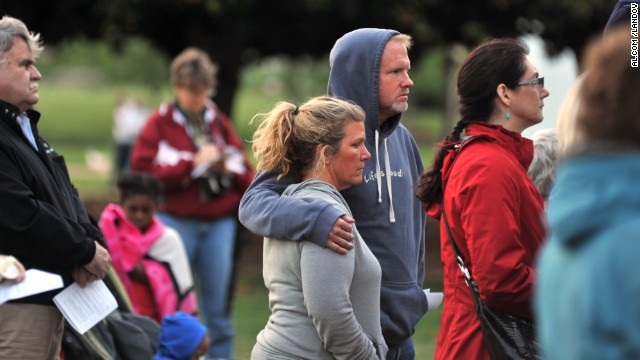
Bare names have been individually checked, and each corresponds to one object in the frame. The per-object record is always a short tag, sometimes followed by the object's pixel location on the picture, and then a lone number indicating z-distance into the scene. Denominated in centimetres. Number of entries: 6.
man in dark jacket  883
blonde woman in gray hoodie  724
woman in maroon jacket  1510
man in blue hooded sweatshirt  831
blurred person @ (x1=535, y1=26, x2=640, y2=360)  398
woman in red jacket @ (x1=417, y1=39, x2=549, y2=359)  743
